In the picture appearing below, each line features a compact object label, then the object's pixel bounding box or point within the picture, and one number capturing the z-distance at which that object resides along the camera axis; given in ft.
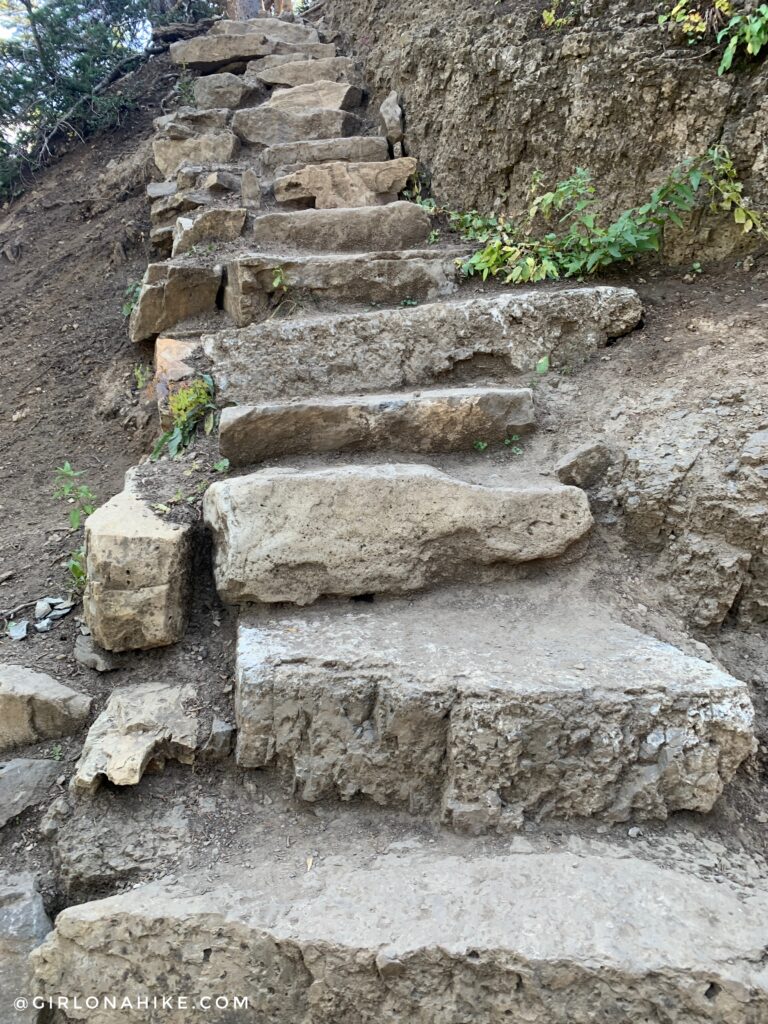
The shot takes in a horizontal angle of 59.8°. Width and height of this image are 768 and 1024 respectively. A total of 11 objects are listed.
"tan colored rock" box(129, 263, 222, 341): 12.09
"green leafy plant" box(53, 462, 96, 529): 10.02
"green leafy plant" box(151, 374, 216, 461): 9.85
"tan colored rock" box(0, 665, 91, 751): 6.94
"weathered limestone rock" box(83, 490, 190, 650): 7.22
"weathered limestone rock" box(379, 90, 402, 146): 15.92
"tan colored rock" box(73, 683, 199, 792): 6.31
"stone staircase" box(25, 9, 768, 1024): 5.03
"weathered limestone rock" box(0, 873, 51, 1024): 5.35
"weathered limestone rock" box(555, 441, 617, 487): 8.18
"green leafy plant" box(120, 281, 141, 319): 14.42
